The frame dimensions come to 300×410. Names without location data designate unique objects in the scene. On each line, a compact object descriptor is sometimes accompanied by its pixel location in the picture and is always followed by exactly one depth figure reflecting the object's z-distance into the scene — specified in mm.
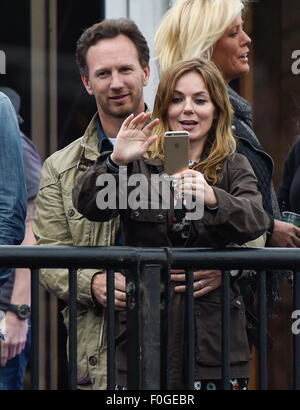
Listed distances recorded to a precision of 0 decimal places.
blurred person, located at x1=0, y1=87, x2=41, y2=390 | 9477
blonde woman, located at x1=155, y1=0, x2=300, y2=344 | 8578
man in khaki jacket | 7934
